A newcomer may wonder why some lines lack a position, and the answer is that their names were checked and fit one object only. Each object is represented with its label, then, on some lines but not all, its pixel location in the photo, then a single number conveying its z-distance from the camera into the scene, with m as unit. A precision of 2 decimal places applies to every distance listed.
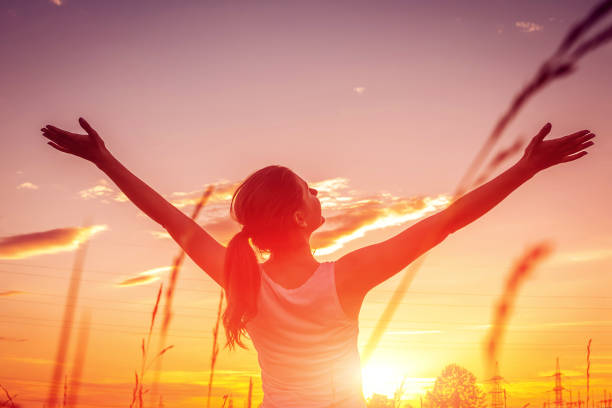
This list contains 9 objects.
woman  2.54
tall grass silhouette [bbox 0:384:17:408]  3.59
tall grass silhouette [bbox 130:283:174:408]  3.37
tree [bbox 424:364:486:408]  58.24
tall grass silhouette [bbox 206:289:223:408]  3.53
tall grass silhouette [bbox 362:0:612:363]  1.26
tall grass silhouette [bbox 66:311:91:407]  3.14
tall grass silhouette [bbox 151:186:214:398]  3.19
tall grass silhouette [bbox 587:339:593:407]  3.33
